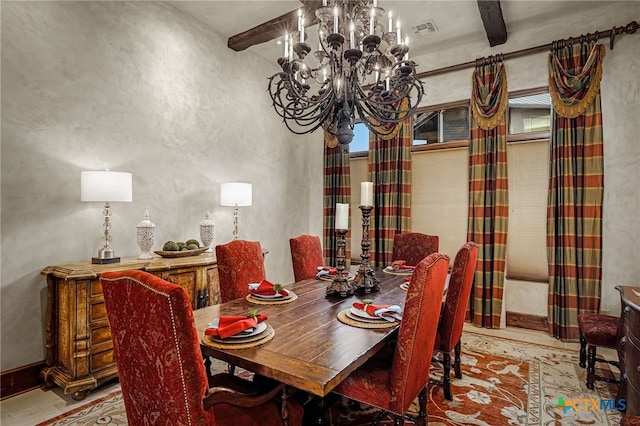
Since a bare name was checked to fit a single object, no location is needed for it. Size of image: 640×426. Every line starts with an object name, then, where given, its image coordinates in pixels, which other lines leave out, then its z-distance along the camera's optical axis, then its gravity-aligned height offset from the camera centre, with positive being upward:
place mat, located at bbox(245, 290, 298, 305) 1.98 -0.54
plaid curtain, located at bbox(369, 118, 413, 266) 4.17 +0.26
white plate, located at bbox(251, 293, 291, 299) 2.02 -0.52
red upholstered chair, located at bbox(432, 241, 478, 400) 2.11 -0.61
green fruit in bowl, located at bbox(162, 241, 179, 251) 2.95 -0.34
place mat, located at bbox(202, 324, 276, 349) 1.35 -0.54
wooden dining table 1.17 -0.55
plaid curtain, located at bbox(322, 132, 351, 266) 4.68 +0.26
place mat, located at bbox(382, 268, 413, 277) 2.81 -0.53
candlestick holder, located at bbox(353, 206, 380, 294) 2.20 -0.44
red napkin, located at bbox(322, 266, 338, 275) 2.68 -0.50
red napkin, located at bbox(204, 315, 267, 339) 1.38 -0.49
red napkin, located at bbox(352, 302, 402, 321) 1.64 -0.50
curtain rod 3.02 +1.59
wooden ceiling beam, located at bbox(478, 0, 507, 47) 2.98 +1.76
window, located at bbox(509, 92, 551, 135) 3.53 +1.01
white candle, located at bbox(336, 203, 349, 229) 2.05 -0.05
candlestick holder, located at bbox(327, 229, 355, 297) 2.08 -0.48
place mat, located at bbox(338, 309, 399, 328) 1.58 -0.54
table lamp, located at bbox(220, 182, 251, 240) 3.54 +0.14
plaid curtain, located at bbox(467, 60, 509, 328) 3.57 +0.21
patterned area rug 2.01 -1.24
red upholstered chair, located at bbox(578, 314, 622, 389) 2.31 -0.86
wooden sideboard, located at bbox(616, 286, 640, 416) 1.75 -0.79
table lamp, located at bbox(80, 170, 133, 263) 2.43 +0.13
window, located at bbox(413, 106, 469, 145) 3.98 +0.99
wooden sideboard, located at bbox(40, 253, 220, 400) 2.22 -0.82
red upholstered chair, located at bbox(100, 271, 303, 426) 1.01 -0.46
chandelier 2.09 +0.89
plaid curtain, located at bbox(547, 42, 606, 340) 3.16 +0.21
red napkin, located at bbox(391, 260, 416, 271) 2.93 -0.50
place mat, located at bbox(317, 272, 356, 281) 2.62 -0.53
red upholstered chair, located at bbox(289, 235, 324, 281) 2.93 -0.43
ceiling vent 3.52 +1.89
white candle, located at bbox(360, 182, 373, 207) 2.09 +0.09
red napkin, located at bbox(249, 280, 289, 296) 2.06 -0.50
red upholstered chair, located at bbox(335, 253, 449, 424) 1.38 -0.63
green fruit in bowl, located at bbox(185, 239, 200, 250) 3.12 -0.33
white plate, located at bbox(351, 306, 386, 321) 1.65 -0.52
